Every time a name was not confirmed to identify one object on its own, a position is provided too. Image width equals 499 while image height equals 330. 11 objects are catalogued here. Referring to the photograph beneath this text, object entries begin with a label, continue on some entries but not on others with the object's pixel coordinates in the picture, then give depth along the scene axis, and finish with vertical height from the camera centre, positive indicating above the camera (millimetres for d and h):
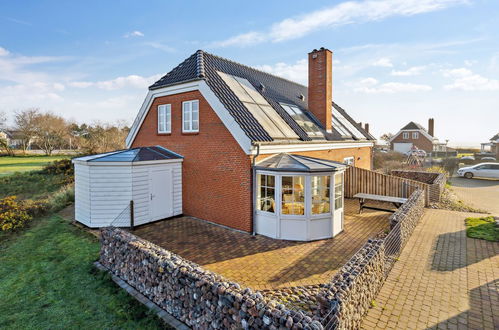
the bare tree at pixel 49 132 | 44050 +3900
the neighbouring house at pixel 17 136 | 44506 +3363
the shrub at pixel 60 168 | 22572 -1023
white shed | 10195 -1234
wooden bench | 11936 -1941
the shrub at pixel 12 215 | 11253 -2546
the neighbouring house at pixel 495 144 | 42862 +1806
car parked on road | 24656 -1460
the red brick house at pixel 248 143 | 9023 +508
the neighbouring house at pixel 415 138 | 48844 +3138
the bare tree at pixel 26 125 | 43719 +4947
